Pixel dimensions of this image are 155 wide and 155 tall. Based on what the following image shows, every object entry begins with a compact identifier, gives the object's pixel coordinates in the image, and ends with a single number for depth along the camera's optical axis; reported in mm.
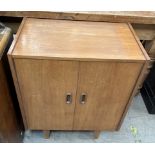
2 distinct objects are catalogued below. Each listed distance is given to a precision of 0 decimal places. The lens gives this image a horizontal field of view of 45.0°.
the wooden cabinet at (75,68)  846
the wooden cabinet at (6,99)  902
